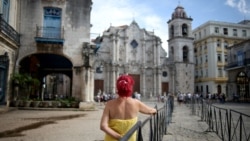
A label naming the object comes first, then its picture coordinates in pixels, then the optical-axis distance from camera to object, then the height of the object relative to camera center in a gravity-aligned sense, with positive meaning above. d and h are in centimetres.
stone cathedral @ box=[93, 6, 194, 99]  3287 +465
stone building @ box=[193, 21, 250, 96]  3624 +636
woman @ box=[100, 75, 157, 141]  224 -35
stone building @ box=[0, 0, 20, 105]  1032 +237
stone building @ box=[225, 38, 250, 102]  2493 +128
